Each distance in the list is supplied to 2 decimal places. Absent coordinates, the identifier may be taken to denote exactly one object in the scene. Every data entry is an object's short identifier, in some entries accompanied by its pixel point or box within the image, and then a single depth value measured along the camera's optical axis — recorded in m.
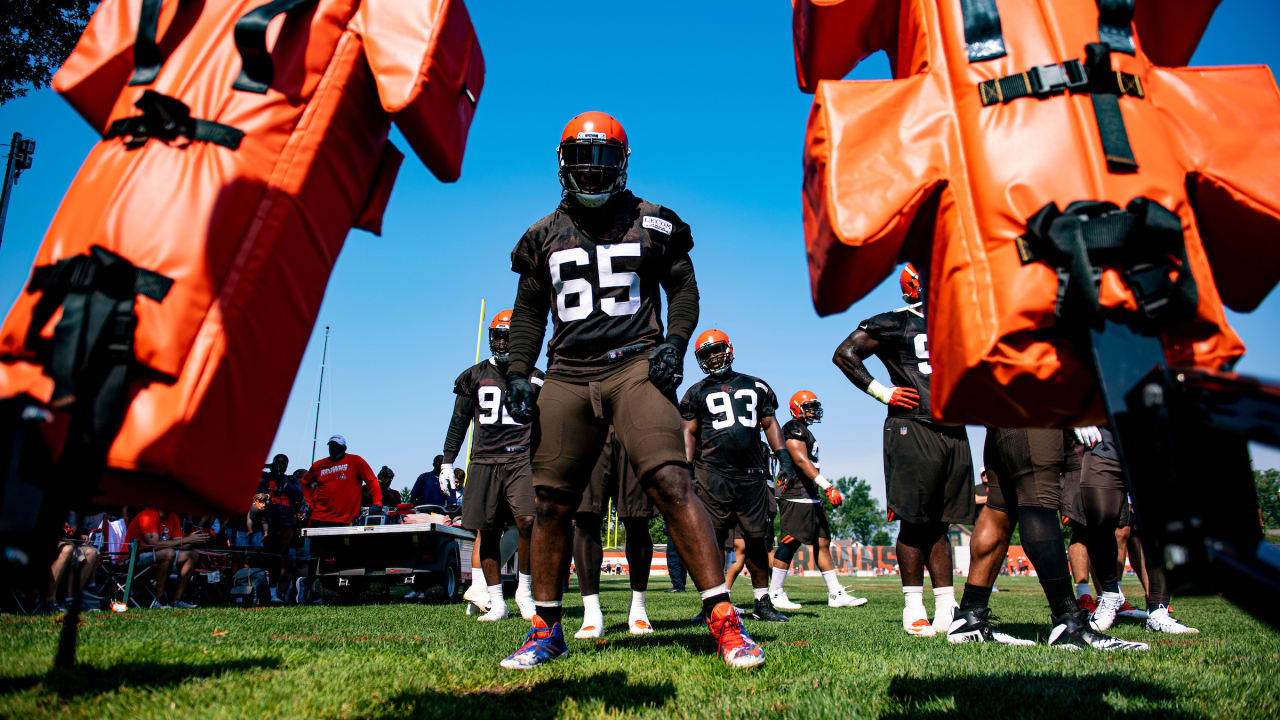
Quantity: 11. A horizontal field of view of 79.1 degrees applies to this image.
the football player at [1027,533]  4.80
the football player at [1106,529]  6.43
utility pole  15.48
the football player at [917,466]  5.82
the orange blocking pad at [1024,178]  1.81
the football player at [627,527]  6.14
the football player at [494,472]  7.79
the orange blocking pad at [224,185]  1.83
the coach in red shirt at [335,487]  12.79
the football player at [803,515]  11.54
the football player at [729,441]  8.30
